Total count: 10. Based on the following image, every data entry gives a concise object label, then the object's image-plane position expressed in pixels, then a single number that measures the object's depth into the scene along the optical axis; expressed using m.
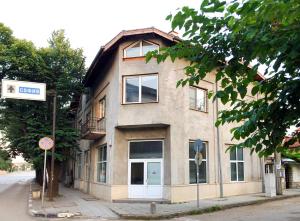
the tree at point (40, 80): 15.93
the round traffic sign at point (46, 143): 11.71
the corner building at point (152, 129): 13.61
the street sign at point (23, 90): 11.25
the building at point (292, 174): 21.15
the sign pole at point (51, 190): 14.19
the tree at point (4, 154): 21.20
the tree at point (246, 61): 3.12
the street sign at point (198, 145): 11.31
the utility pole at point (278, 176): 16.21
